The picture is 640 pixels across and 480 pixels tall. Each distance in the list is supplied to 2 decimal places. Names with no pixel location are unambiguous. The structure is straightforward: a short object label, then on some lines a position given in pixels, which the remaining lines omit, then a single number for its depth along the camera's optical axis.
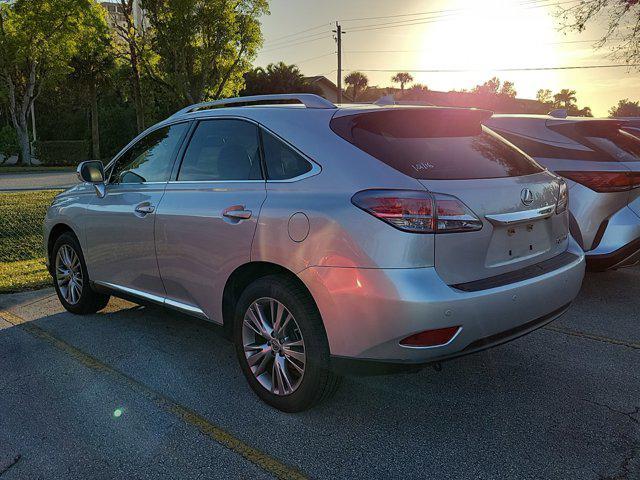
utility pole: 36.81
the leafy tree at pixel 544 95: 87.47
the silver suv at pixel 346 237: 2.51
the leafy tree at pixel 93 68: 31.94
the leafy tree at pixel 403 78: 84.59
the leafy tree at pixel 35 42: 27.94
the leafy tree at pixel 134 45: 20.55
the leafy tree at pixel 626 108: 63.24
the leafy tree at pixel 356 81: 67.44
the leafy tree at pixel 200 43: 23.02
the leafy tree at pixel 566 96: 86.44
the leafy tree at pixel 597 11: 13.75
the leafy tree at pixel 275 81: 47.28
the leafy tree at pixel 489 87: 71.25
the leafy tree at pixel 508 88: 85.06
